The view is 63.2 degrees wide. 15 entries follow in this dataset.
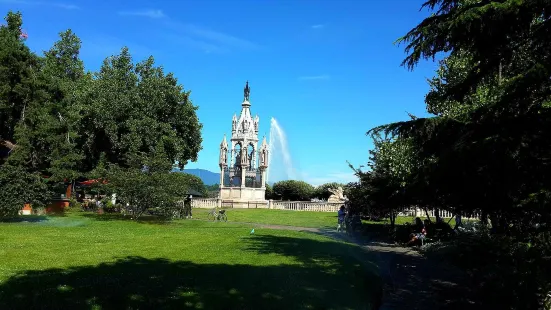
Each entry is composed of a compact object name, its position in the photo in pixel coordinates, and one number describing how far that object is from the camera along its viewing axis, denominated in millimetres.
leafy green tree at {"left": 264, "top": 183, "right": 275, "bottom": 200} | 67250
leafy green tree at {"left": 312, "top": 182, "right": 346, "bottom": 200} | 62056
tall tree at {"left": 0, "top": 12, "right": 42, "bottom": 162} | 22422
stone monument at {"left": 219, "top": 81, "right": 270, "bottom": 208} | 49656
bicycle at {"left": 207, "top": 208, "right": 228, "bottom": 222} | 27938
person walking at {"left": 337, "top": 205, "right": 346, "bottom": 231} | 22500
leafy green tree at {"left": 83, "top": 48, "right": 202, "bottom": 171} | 37125
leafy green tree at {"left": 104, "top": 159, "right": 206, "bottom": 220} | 22797
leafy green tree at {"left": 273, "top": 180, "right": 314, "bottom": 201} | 65312
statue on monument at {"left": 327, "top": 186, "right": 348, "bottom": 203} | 46394
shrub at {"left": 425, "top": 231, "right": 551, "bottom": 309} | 5809
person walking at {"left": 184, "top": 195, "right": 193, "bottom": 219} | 28627
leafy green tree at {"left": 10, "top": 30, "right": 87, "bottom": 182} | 21438
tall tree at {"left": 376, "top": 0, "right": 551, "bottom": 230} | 6695
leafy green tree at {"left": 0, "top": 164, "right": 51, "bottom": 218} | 19281
